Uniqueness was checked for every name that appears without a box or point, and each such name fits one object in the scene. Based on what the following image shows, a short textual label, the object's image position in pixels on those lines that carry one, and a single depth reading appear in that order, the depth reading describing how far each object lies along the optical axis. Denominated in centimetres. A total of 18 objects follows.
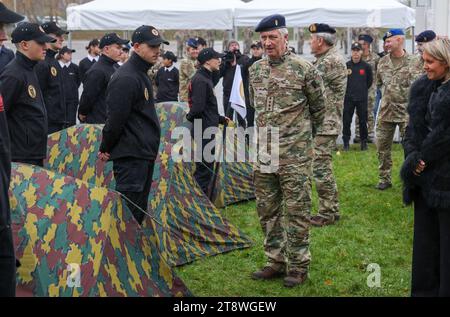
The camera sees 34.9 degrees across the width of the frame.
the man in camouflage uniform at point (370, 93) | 1527
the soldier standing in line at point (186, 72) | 1520
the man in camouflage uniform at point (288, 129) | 609
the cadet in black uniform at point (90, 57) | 1477
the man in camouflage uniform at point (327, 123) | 833
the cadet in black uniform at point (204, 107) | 908
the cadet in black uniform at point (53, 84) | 926
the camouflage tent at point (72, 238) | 495
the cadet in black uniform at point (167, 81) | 1537
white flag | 1220
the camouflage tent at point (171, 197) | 724
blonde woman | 489
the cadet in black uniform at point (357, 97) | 1414
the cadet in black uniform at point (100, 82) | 852
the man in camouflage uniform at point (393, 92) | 1002
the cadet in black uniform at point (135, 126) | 594
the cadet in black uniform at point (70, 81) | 1287
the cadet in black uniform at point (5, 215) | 376
